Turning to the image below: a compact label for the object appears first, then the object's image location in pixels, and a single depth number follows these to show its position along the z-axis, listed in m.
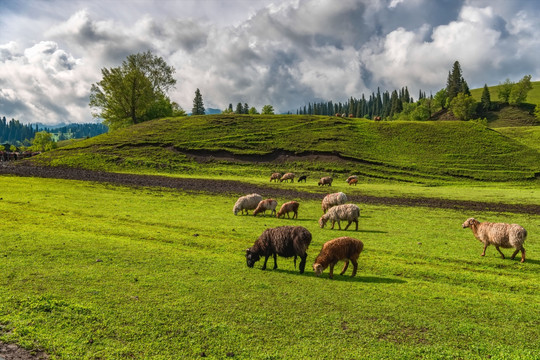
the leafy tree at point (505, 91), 166.12
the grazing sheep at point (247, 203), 26.16
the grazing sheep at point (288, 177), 55.00
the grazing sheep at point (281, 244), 11.94
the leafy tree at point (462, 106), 136.38
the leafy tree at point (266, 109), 159.62
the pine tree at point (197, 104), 165.38
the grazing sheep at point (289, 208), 23.98
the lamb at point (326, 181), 49.95
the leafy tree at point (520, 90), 158.62
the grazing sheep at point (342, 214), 20.36
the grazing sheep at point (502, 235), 14.55
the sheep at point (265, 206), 25.66
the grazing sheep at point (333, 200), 26.02
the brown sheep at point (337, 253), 11.92
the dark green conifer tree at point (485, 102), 158.12
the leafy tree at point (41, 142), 159.12
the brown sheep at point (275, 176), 55.67
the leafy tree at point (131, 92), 96.00
